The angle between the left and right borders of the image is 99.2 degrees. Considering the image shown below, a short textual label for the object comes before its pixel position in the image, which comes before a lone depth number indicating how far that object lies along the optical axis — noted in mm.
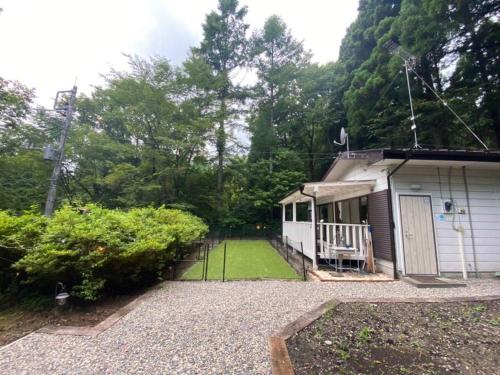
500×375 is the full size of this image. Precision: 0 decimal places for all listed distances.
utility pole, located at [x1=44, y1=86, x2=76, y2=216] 7844
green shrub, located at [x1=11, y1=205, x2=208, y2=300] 3426
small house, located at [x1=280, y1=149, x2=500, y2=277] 5180
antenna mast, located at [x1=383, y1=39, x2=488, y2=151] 7451
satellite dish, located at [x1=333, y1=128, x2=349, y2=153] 7474
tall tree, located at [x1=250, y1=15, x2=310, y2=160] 17922
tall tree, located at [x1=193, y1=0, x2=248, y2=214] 16672
